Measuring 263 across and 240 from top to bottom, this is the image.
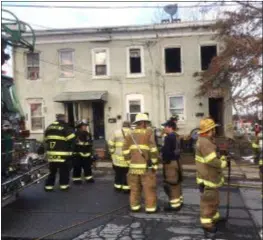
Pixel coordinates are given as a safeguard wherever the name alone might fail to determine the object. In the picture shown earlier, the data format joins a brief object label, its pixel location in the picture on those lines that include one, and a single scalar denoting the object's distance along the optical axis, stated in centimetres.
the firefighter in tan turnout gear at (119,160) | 501
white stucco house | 1063
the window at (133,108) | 1118
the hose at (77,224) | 321
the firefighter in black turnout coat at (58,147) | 477
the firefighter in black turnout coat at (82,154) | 545
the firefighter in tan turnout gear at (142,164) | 388
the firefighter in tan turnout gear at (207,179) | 291
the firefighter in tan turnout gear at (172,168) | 397
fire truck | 325
